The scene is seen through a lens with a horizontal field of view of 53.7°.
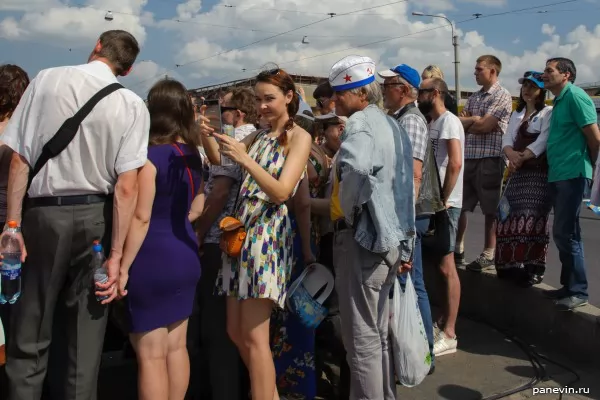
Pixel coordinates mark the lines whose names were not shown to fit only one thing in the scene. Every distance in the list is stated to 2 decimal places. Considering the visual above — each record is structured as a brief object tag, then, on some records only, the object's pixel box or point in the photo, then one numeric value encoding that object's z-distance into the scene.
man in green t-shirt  4.21
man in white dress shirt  2.46
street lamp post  24.41
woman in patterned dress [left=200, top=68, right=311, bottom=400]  2.92
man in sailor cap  2.88
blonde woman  5.06
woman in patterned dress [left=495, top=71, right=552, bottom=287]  4.59
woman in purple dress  2.64
